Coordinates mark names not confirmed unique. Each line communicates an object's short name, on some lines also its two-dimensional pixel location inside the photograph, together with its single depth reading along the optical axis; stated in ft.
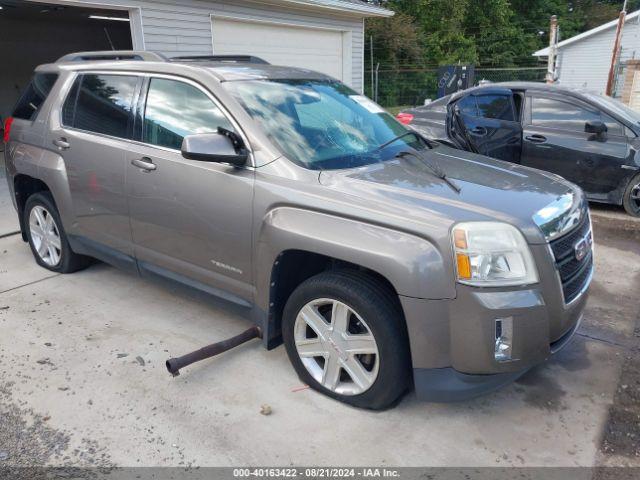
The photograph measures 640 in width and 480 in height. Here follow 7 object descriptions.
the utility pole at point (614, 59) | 62.17
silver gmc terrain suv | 8.30
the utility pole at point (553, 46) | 68.23
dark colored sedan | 21.43
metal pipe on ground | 10.43
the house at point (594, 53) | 99.17
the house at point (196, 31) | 30.30
